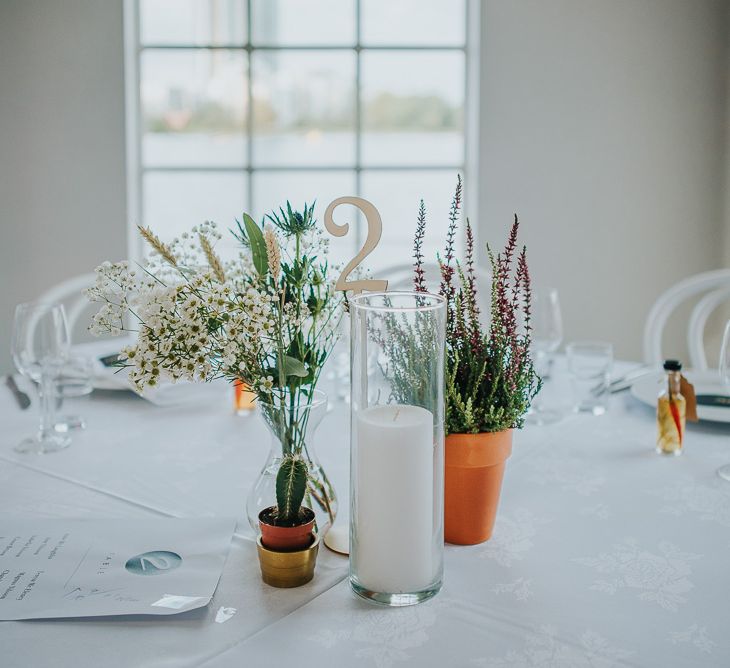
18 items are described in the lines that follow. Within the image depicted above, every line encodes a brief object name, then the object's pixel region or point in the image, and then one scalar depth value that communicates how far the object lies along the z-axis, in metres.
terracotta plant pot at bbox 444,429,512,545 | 1.02
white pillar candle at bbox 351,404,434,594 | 0.89
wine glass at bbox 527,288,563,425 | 1.71
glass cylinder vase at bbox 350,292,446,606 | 0.89
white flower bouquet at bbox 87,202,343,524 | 0.92
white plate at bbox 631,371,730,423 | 1.51
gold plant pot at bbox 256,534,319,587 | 0.93
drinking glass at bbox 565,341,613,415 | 1.63
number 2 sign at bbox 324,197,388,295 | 1.00
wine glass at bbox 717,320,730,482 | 1.28
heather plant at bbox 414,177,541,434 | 1.01
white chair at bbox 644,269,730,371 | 2.21
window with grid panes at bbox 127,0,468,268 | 3.25
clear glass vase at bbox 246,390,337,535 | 0.98
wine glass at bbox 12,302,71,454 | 1.40
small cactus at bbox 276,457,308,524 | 0.94
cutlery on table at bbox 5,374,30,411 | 1.66
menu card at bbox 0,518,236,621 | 0.88
